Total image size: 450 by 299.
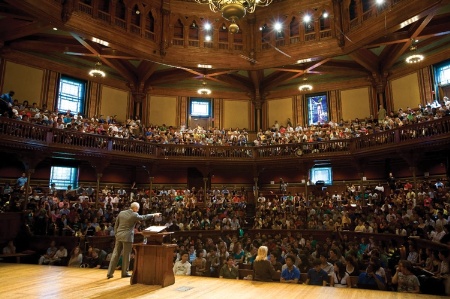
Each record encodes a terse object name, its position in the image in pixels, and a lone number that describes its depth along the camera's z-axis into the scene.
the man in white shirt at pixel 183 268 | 7.74
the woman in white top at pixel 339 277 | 6.72
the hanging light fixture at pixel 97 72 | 15.23
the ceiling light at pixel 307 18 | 18.33
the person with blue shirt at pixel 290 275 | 6.41
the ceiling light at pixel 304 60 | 17.88
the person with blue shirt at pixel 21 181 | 14.77
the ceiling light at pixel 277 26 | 19.03
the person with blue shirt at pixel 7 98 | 13.01
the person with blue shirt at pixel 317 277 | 6.38
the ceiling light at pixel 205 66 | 18.78
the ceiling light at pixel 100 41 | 15.58
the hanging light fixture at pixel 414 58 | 13.51
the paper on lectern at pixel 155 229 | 5.70
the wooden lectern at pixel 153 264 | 5.57
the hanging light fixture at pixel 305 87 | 16.72
